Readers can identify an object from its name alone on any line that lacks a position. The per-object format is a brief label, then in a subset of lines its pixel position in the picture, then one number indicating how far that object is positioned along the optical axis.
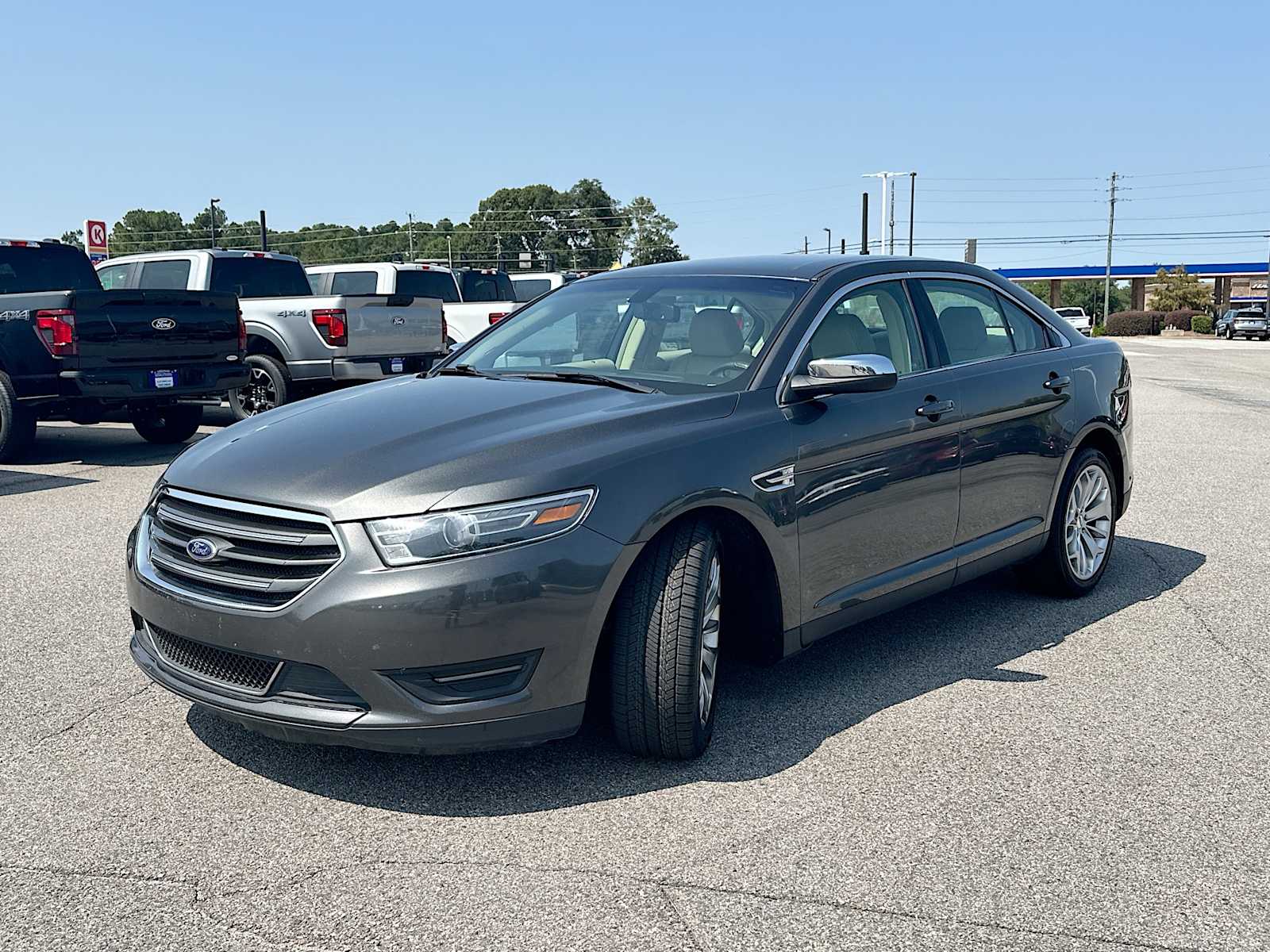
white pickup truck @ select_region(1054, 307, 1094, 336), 47.03
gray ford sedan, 3.45
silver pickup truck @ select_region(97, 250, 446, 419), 13.34
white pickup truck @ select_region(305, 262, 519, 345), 16.98
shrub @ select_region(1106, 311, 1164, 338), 70.44
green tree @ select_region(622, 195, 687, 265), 104.69
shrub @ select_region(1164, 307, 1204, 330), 69.44
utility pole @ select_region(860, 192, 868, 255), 69.31
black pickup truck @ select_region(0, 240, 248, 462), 10.73
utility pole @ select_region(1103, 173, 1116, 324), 79.81
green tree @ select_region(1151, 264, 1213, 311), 82.75
